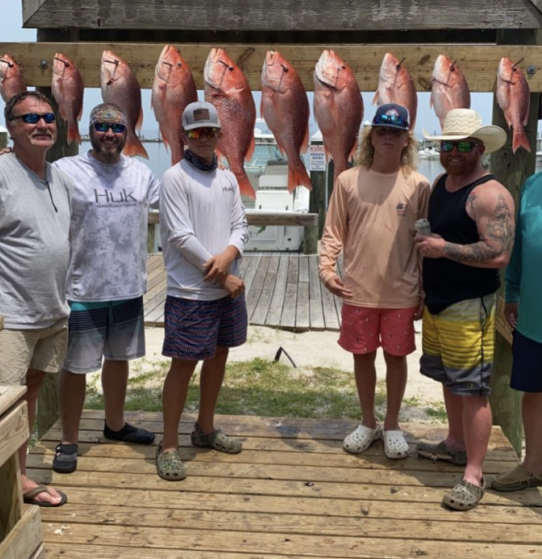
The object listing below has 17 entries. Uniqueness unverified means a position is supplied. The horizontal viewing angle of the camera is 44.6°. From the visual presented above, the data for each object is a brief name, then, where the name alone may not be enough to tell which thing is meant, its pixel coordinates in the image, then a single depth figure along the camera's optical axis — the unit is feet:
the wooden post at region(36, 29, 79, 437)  11.81
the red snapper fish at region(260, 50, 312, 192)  10.64
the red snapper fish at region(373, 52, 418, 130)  10.57
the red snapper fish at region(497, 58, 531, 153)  10.41
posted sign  36.58
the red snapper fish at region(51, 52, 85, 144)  10.91
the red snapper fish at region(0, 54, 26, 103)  10.96
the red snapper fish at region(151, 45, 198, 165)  10.64
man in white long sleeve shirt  9.89
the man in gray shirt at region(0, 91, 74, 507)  8.57
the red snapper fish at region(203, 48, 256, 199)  10.59
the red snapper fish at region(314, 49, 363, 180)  10.55
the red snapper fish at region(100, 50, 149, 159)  10.77
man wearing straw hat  9.23
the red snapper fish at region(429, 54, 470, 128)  10.49
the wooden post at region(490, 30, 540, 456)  11.39
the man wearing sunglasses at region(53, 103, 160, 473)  10.16
